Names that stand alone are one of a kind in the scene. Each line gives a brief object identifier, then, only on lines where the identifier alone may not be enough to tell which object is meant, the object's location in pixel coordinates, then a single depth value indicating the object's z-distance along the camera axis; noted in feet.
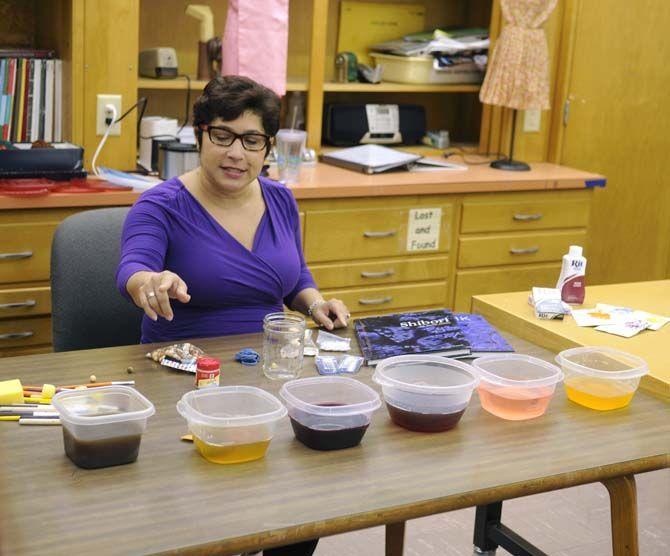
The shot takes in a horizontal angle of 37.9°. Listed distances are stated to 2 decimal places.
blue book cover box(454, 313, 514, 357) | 6.28
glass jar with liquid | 5.85
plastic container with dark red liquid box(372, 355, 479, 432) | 5.12
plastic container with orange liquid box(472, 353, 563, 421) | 5.36
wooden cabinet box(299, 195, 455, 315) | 10.84
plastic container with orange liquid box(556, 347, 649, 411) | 5.60
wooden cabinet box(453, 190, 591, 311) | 11.84
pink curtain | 11.05
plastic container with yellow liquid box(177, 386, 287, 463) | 4.60
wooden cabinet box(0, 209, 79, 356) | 9.32
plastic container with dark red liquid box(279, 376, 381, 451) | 4.83
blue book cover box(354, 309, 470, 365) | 6.13
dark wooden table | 4.02
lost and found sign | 11.37
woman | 6.78
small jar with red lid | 5.51
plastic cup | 10.89
